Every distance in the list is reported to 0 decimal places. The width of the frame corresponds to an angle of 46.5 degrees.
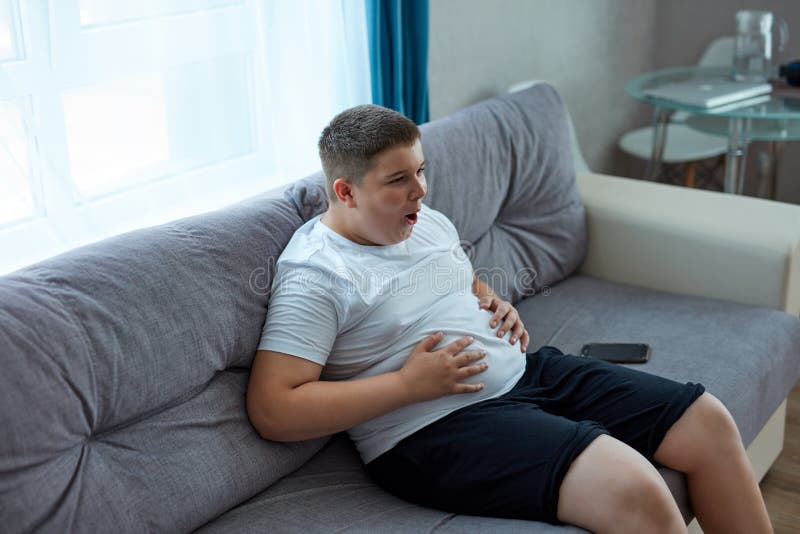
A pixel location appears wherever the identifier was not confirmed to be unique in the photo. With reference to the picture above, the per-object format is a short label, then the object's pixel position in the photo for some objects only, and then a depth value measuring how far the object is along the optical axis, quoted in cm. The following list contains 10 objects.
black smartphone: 213
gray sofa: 144
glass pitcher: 303
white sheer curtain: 184
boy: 159
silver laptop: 287
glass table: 282
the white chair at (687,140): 339
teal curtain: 240
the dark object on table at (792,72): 301
